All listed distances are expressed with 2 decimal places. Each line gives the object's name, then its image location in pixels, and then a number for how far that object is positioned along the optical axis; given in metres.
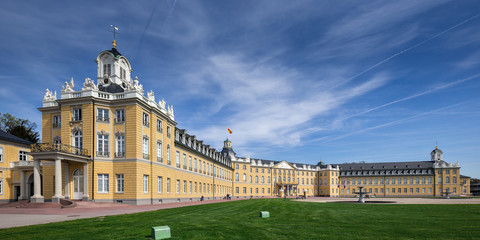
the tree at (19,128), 53.25
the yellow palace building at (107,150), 31.09
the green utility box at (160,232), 9.82
